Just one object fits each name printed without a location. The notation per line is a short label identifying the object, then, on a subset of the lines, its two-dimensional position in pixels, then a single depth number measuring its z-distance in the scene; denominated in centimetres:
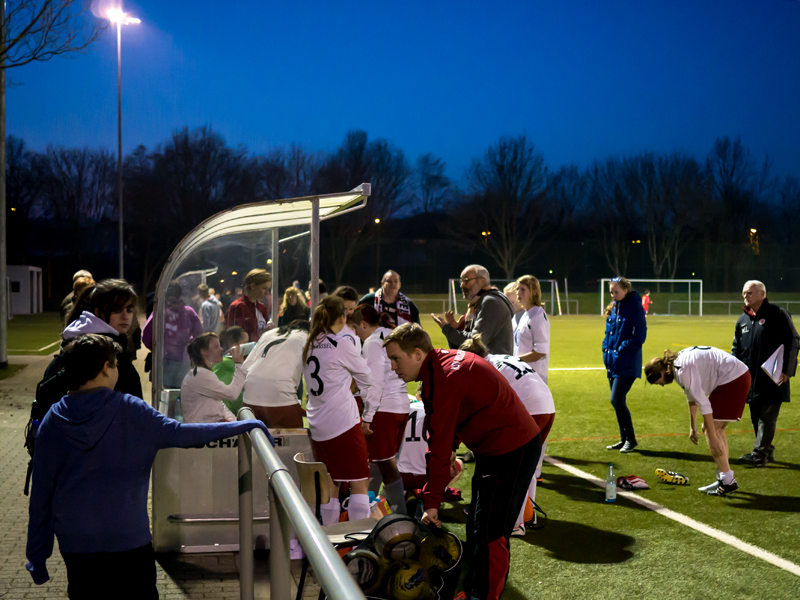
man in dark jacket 741
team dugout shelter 497
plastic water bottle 619
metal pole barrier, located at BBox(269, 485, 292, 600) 234
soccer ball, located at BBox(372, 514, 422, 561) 351
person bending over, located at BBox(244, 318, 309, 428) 529
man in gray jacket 673
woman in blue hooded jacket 793
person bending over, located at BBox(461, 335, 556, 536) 518
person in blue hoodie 264
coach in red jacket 356
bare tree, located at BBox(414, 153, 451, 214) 7200
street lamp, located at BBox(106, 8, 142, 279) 2812
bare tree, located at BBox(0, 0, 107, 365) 1326
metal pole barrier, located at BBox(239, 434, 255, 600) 297
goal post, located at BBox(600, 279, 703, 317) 5159
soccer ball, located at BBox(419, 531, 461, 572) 360
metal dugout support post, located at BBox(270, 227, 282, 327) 684
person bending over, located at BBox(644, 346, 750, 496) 603
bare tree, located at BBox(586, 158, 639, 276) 6831
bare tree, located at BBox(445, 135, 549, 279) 6738
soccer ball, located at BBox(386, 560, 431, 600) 345
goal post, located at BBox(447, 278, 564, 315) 5228
